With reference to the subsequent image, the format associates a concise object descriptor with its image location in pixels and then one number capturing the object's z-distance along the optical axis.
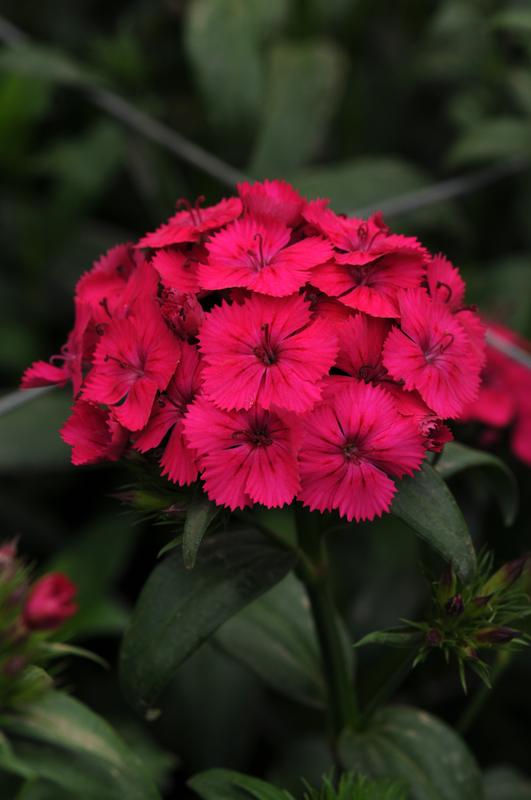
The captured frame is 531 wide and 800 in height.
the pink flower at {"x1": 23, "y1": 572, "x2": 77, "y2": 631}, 0.49
